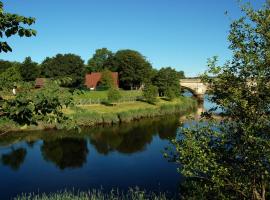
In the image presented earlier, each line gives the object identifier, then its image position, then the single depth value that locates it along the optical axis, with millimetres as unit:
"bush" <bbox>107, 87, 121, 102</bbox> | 55946
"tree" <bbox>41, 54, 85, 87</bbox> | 82908
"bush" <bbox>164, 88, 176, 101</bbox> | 67209
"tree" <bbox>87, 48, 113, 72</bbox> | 115199
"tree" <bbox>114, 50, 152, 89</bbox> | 76082
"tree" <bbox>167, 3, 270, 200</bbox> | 8298
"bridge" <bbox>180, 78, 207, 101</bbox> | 88400
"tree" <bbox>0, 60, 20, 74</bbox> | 73634
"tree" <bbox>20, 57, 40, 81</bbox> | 81721
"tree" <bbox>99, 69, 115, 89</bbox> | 67487
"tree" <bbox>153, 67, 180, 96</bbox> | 71007
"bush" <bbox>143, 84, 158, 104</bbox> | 60939
